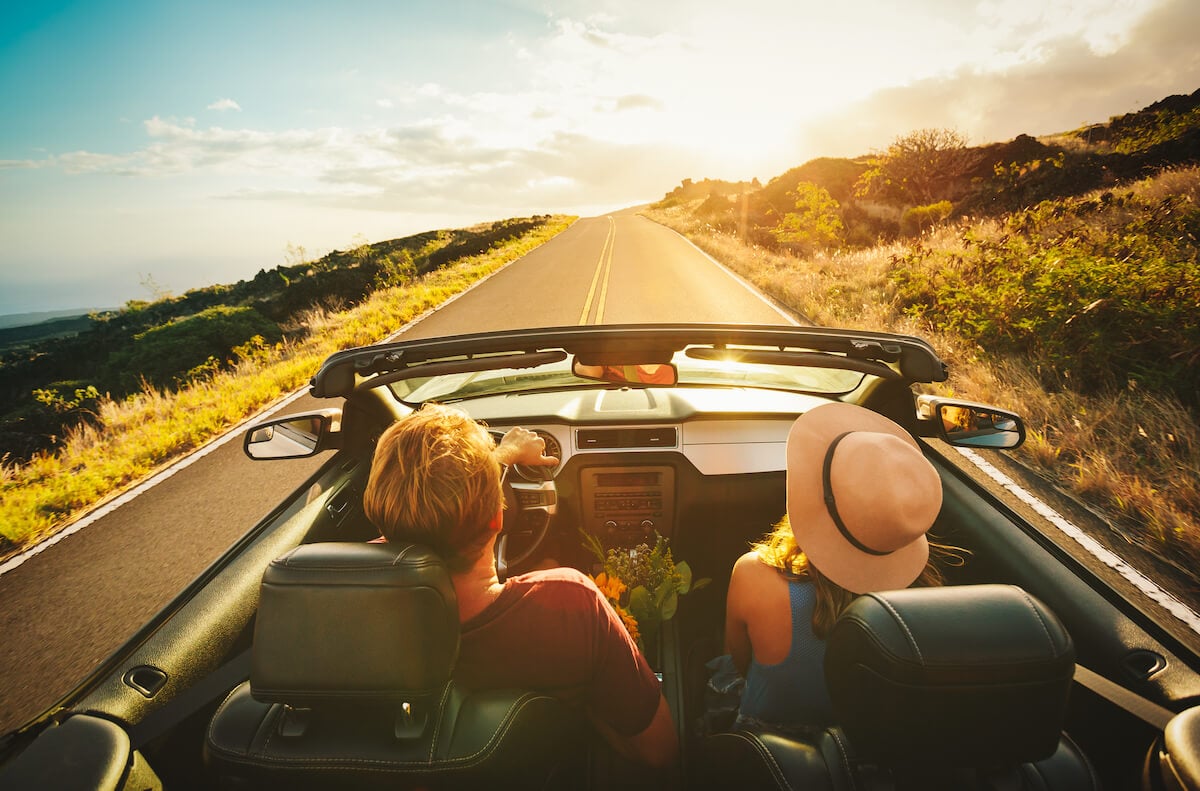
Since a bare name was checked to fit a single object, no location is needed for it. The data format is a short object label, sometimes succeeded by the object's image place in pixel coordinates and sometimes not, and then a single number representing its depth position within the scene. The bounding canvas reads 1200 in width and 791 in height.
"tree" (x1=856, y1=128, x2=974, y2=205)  26.92
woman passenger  1.58
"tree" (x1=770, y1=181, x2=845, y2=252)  24.00
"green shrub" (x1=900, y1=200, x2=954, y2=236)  22.44
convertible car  1.11
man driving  1.50
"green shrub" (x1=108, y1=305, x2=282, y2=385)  17.64
